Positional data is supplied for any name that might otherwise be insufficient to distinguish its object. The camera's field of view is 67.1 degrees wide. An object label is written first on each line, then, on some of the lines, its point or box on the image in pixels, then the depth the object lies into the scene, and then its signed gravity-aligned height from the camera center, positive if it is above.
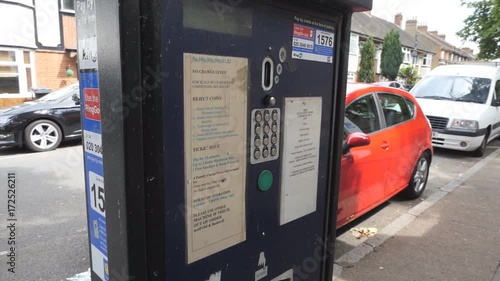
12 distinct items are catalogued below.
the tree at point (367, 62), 31.39 +1.91
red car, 3.54 -0.68
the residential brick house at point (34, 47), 12.68 +1.06
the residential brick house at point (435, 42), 51.38 +6.19
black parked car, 7.36 -0.91
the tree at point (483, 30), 16.88 +2.68
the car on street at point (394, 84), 19.77 +0.09
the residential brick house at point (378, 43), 31.87 +4.21
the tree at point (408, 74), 37.76 +1.20
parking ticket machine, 1.14 -0.17
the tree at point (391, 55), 34.75 +2.81
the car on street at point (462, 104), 7.86 -0.37
